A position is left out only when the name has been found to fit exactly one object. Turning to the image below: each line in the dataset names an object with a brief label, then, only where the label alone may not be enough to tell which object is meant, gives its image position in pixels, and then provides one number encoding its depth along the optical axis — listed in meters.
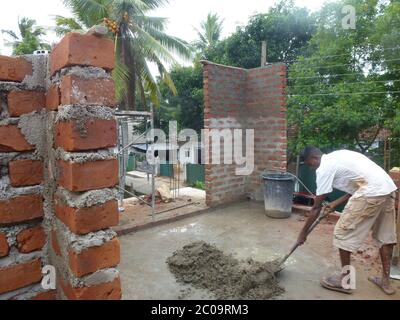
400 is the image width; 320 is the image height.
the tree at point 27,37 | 12.91
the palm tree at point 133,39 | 10.97
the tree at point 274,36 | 12.80
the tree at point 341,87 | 7.95
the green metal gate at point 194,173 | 12.40
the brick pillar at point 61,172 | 1.11
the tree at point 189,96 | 16.05
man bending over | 3.01
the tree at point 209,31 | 21.25
